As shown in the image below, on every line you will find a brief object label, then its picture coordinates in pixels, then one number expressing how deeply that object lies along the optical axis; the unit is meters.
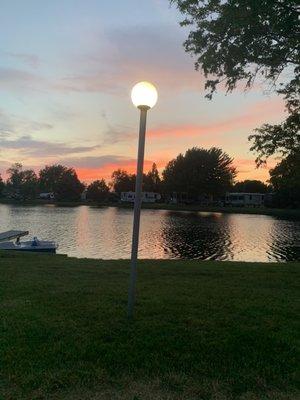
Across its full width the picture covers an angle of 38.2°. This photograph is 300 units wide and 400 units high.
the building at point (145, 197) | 134.71
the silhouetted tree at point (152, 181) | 139.75
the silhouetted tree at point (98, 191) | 149.88
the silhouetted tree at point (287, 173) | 17.55
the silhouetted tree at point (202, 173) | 118.31
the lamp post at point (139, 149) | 6.61
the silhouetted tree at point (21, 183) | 154.62
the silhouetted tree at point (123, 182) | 143.62
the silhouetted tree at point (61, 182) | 153.38
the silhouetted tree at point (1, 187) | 158.40
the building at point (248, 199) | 130.38
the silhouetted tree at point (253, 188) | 150.85
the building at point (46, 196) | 158.91
